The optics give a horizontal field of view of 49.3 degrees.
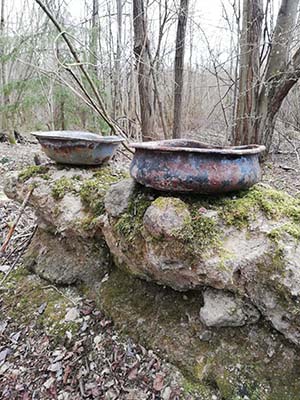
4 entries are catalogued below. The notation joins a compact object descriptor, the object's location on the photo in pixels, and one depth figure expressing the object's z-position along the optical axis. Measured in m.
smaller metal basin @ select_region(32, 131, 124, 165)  1.92
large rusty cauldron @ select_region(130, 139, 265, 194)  1.29
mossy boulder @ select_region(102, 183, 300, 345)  1.17
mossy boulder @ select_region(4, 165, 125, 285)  1.84
